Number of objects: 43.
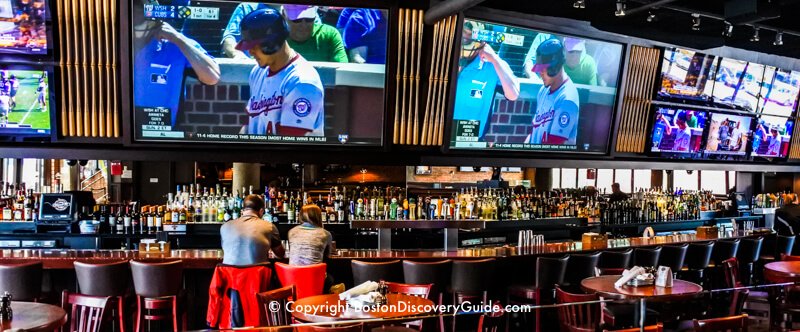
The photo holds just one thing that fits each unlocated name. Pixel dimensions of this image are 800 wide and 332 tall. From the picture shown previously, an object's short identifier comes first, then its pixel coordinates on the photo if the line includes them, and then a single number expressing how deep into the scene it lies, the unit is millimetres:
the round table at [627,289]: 5215
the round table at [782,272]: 6533
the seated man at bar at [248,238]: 5316
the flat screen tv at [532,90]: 7812
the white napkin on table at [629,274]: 5473
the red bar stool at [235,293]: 5207
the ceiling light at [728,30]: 8141
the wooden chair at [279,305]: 4410
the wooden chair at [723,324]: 3877
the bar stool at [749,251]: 8172
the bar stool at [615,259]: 6879
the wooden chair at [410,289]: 4902
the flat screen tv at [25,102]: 6844
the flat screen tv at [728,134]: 10297
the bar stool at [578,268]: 6410
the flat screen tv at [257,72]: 6840
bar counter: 5754
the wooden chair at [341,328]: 3485
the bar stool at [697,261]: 7562
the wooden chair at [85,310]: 4426
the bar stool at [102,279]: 5188
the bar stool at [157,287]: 5219
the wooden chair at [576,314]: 4625
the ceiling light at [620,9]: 6645
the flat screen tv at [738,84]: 10305
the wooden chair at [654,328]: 3852
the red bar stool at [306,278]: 5137
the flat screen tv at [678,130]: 9602
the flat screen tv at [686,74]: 9531
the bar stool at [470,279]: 5797
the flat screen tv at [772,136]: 11078
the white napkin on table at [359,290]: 4570
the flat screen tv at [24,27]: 6613
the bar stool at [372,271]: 5520
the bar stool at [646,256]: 7102
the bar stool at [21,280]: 5090
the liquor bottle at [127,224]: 7734
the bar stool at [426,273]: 5566
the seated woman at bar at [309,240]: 5410
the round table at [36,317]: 3910
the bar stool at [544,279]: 6027
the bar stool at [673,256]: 7301
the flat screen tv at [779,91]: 11023
